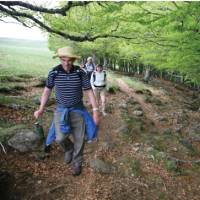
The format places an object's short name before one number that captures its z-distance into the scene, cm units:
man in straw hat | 544
